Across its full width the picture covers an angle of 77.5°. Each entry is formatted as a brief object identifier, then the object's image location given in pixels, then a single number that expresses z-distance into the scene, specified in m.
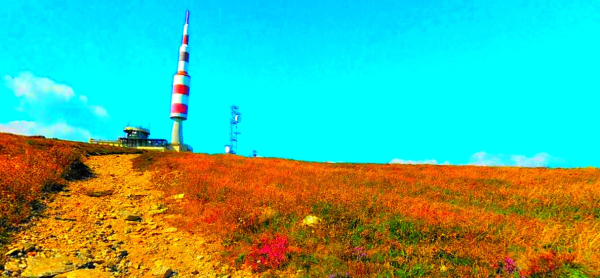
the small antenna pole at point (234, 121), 95.07
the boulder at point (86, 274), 8.41
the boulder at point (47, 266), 8.50
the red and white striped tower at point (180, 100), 84.06
